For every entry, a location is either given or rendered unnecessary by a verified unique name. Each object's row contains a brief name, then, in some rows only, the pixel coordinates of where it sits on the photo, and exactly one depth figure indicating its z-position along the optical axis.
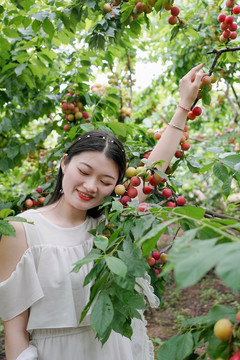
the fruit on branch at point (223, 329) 0.71
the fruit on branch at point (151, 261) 1.79
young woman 1.46
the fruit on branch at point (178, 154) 1.85
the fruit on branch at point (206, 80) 1.71
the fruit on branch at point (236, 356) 0.66
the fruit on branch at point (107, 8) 2.02
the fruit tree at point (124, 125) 0.78
